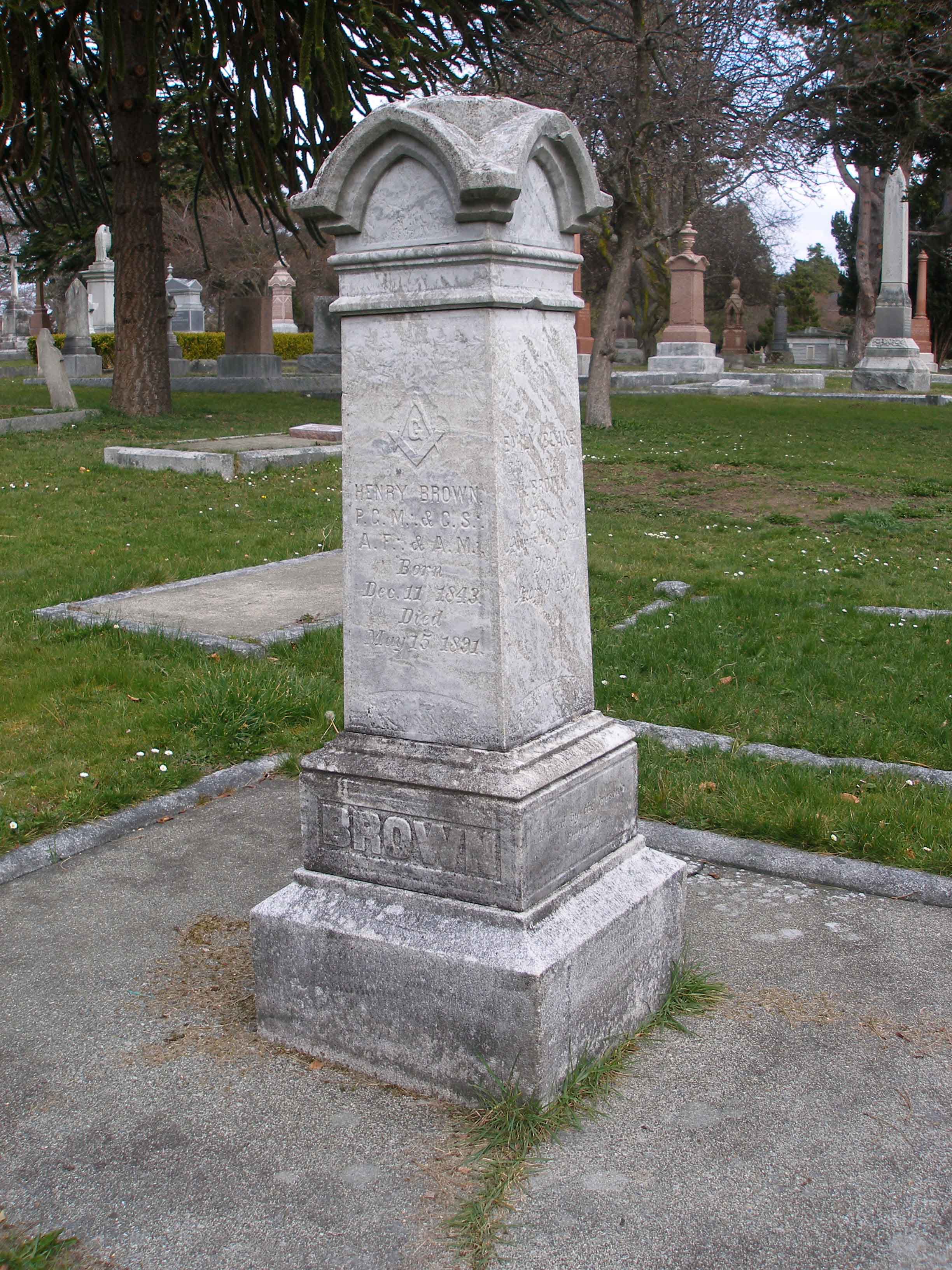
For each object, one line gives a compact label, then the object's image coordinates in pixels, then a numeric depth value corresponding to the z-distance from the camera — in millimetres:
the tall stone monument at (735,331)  42594
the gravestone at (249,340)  23406
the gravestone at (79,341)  27016
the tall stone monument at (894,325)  28453
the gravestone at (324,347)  25359
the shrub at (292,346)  34656
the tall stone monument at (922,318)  38875
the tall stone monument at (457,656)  2762
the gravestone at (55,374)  17031
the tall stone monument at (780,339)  46844
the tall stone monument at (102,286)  34938
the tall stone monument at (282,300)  41344
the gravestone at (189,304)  39562
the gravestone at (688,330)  29797
